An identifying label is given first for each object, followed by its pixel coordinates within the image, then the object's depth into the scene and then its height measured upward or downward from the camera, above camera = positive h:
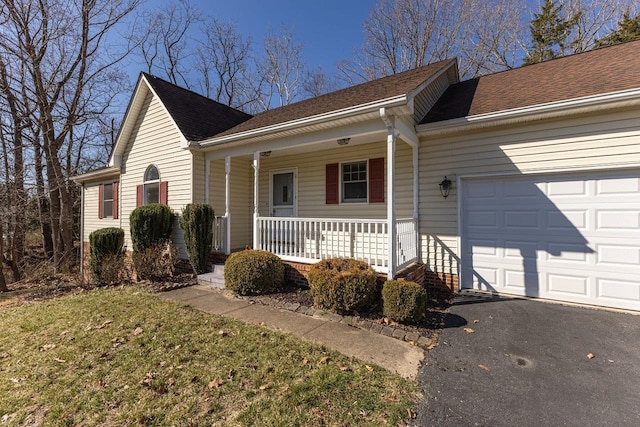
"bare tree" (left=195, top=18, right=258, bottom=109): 21.84 +10.84
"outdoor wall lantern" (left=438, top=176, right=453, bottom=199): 6.05 +0.53
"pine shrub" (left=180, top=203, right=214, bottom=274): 7.09 -0.50
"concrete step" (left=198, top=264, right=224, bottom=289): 6.50 -1.47
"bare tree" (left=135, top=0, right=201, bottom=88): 19.45 +11.92
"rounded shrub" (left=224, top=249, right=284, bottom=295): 5.68 -1.18
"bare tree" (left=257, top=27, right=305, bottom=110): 20.77 +10.41
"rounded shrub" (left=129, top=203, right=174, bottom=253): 7.59 -0.34
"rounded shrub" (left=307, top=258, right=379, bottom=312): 4.61 -1.19
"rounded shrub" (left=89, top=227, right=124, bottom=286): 7.52 -0.96
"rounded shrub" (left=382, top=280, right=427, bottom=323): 4.25 -1.30
